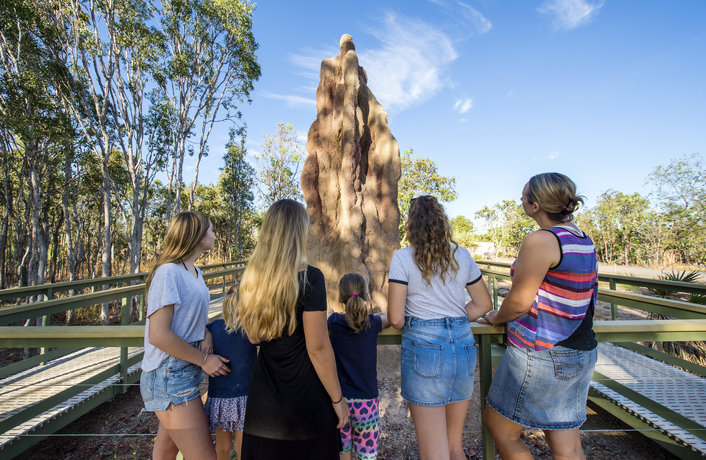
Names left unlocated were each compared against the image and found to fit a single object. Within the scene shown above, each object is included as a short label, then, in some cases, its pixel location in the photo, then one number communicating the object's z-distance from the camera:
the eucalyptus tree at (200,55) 11.59
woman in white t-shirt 1.58
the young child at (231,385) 1.65
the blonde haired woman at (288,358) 1.27
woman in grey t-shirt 1.45
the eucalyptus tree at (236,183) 19.41
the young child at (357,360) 1.75
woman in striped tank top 1.38
